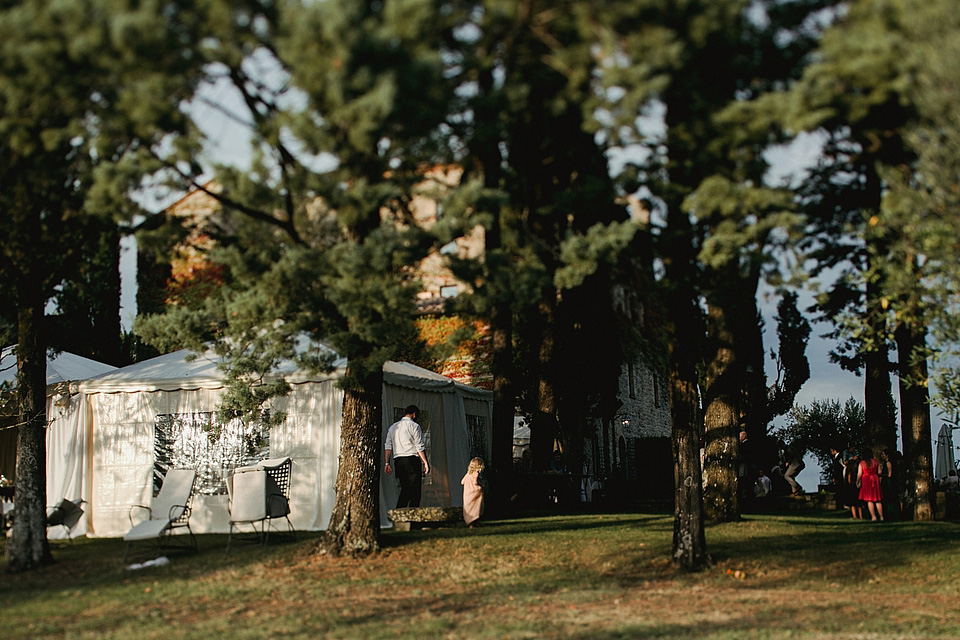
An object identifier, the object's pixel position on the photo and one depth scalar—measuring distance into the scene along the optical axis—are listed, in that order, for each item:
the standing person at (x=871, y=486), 17.95
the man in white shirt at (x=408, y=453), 14.66
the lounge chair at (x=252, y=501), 12.21
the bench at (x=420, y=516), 13.67
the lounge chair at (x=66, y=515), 13.16
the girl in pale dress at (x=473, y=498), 14.06
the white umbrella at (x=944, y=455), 23.86
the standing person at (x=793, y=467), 25.53
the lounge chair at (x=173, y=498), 12.33
